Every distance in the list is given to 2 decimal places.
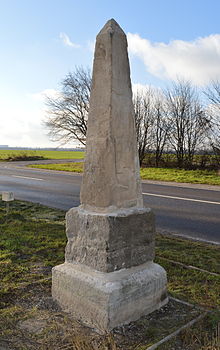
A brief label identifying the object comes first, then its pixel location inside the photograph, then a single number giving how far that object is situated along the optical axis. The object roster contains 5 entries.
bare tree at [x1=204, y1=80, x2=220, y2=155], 19.96
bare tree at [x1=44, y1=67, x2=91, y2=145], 26.56
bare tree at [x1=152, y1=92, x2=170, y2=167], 24.55
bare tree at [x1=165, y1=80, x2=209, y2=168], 22.77
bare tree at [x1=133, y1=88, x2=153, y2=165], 25.12
